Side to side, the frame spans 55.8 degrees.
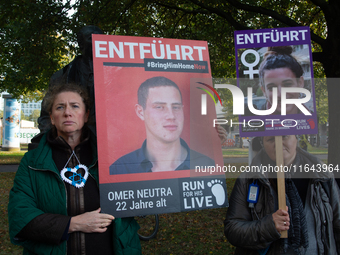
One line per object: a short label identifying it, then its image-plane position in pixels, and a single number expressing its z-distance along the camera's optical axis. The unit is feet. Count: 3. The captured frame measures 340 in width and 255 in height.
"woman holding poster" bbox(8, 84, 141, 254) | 5.86
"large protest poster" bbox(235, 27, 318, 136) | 6.98
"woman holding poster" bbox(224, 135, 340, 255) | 6.62
